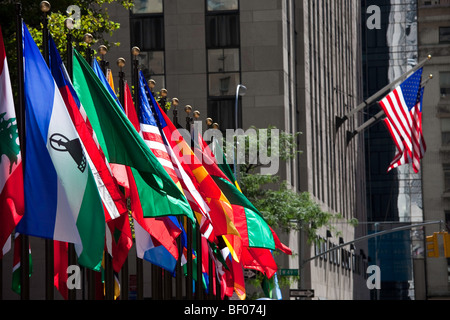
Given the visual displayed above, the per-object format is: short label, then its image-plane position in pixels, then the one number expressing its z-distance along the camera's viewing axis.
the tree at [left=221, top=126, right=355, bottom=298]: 45.03
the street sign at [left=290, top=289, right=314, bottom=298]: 43.84
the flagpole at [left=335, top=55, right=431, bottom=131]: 56.85
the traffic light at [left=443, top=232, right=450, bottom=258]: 43.47
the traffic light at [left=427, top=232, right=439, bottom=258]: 46.19
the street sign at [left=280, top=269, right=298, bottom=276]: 43.25
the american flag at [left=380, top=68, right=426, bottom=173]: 47.25
